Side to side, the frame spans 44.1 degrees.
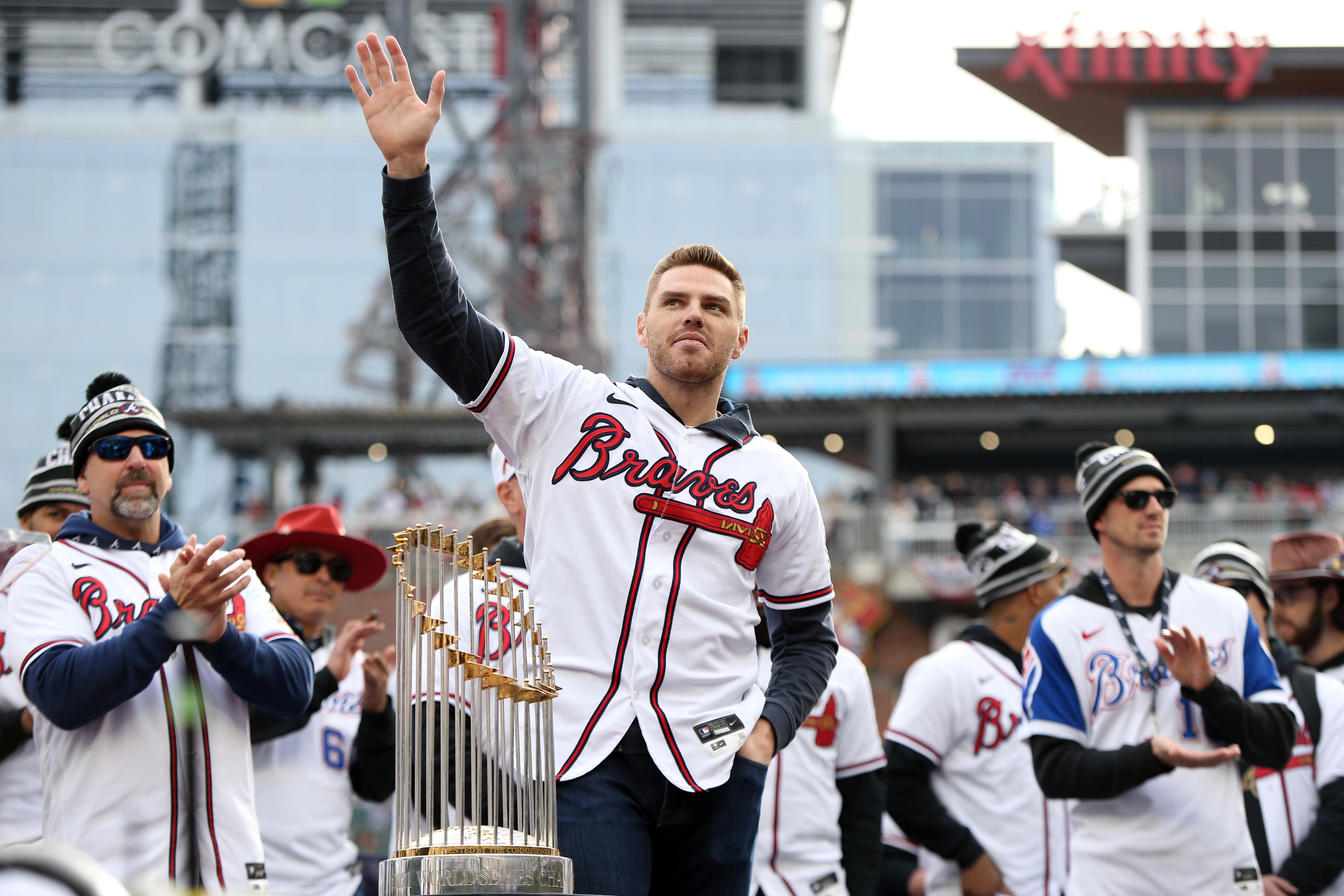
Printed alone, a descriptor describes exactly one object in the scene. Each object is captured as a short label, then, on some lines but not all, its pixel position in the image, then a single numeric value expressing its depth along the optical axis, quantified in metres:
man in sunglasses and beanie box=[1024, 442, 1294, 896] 5.86
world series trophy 3.35
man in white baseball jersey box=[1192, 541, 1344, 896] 6.93
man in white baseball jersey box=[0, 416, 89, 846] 5.88
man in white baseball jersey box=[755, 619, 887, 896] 7.09
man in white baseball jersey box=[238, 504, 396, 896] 6.98
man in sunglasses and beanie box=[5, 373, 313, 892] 4.65
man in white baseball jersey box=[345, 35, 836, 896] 3.83
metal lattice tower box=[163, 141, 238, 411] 61.31
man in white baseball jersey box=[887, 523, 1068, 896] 7.59
